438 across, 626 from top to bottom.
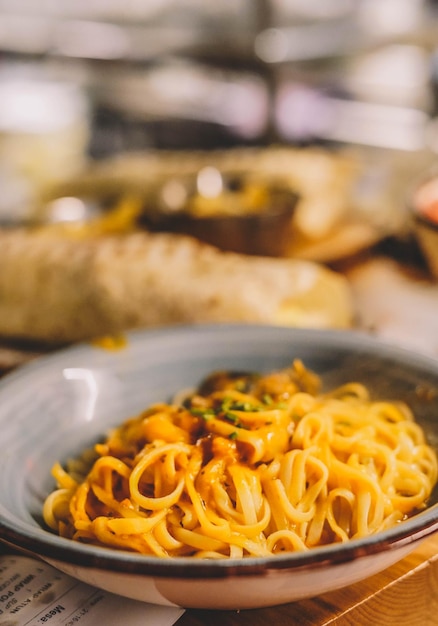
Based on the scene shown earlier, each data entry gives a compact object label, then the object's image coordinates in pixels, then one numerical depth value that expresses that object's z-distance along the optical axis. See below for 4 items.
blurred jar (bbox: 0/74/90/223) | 1.42
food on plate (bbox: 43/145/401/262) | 1.09
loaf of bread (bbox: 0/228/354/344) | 0.98
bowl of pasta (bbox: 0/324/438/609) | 0.69
